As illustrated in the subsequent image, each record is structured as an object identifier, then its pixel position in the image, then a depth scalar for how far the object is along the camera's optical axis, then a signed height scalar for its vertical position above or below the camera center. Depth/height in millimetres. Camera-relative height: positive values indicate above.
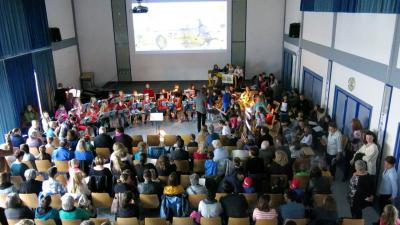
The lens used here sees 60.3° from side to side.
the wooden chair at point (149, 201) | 6070 -3292
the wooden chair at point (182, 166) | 7496 -3325
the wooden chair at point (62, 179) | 6619 -3155
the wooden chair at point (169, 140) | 9255 -3424
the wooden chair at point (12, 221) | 5293 -3117
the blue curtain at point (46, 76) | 13070 -2577
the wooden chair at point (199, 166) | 7508 -3353
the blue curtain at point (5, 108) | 10547 -2955
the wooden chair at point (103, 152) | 8172 -3278
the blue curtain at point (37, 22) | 12258 -463
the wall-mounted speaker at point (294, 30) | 14352 -1010
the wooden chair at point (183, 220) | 5180 -3078
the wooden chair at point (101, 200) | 6070 -3264
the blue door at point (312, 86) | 11650 -2814
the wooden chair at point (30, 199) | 6062 -3216
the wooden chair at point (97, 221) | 5021 -2971
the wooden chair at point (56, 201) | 5913 -3177
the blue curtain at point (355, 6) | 6387 -49
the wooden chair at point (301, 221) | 5137 -3089
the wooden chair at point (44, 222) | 5141 -3042
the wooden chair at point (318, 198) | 5805 -3140
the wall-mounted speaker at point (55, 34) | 14398 -1013
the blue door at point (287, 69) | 15984 -2985
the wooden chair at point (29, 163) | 7271 -3129
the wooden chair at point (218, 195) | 5906 -3123
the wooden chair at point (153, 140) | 9258 -3424
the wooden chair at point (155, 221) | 5160 -3073
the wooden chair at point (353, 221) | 4934 -2984
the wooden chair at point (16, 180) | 6645 -3167
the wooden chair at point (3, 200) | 5930 -3150
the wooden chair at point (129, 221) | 5199 -3084
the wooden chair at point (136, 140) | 9070 -3335
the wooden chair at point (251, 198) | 6125 -3287
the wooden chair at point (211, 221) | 5289 -3155
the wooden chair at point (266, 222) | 5234 -3153
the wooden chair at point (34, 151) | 8430 -3317
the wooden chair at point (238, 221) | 5168 -3093
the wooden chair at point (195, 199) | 5992 -3223
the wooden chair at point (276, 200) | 6020 -3284
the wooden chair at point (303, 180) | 6625 -3242
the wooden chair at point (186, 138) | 9103 -3342
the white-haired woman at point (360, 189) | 5789 -3037
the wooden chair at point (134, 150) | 8280 -3275
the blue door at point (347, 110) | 8000 -2594
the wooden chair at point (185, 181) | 6696 -3264
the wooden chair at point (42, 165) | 7375 -3208
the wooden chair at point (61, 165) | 7426 -3237
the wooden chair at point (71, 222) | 5203 -3090
